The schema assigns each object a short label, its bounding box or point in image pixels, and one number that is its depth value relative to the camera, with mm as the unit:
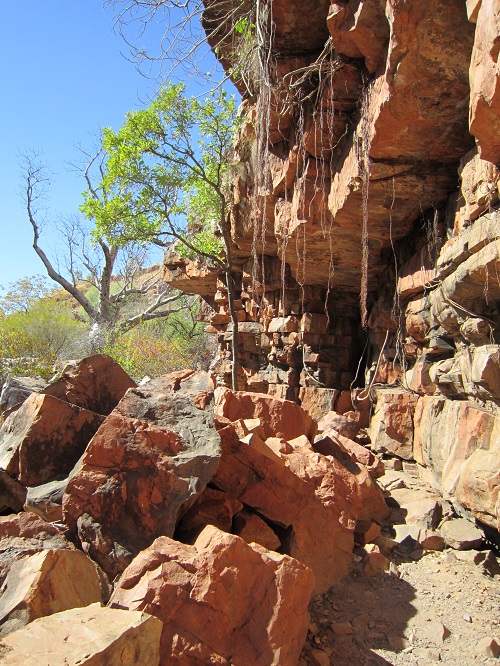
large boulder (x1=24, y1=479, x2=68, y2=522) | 3666
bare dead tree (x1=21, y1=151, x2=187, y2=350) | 19703
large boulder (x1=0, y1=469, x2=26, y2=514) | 3928
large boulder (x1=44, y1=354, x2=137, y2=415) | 4820
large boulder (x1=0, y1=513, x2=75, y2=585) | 2881
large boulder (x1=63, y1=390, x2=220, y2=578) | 3363
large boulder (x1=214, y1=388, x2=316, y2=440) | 5977
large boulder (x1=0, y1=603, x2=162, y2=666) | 1891
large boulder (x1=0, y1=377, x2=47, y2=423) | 6879
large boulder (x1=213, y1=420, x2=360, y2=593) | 4129
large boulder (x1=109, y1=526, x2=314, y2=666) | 2590
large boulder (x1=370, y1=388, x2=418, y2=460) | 7004
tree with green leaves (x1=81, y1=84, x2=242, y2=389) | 11109
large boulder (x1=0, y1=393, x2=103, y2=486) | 4055
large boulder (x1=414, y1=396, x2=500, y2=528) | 4160
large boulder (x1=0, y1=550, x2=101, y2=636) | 2345
